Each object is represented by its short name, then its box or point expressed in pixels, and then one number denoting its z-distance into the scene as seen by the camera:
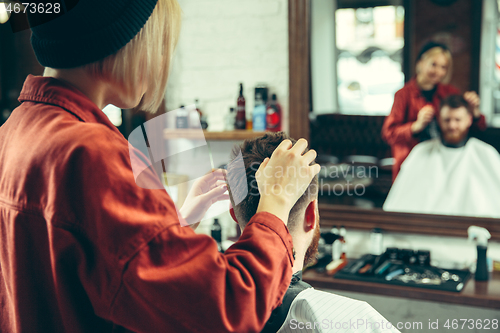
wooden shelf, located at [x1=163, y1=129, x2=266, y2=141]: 2.62
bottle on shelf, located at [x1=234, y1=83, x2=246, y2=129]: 2.65
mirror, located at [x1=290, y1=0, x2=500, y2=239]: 2.10
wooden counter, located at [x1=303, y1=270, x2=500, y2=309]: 1.86
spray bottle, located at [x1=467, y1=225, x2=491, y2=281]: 2.03
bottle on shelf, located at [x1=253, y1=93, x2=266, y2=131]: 2.59
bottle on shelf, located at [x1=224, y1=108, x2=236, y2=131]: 2.68
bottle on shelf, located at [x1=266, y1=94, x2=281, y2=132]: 2.59
